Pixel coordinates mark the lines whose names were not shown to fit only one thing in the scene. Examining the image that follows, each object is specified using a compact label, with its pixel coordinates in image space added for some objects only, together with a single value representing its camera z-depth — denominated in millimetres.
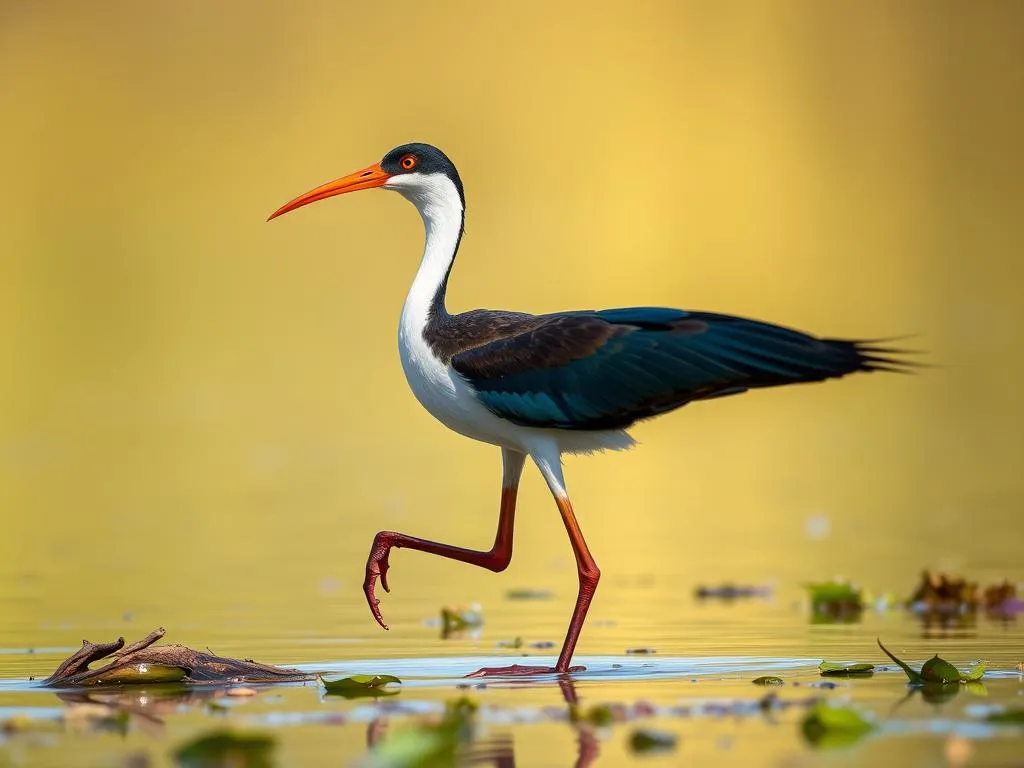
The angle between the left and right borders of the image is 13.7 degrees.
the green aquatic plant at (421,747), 13703
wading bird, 20734
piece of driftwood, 19078
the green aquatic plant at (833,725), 14812
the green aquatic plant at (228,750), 14094
